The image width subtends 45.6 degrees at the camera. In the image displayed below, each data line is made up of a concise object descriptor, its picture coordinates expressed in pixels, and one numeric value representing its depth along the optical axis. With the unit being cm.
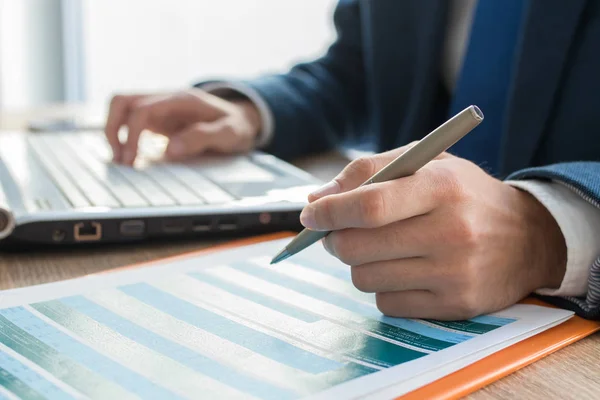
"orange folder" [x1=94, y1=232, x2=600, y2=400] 39
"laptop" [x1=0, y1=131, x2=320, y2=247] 62
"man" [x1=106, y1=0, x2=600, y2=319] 49
